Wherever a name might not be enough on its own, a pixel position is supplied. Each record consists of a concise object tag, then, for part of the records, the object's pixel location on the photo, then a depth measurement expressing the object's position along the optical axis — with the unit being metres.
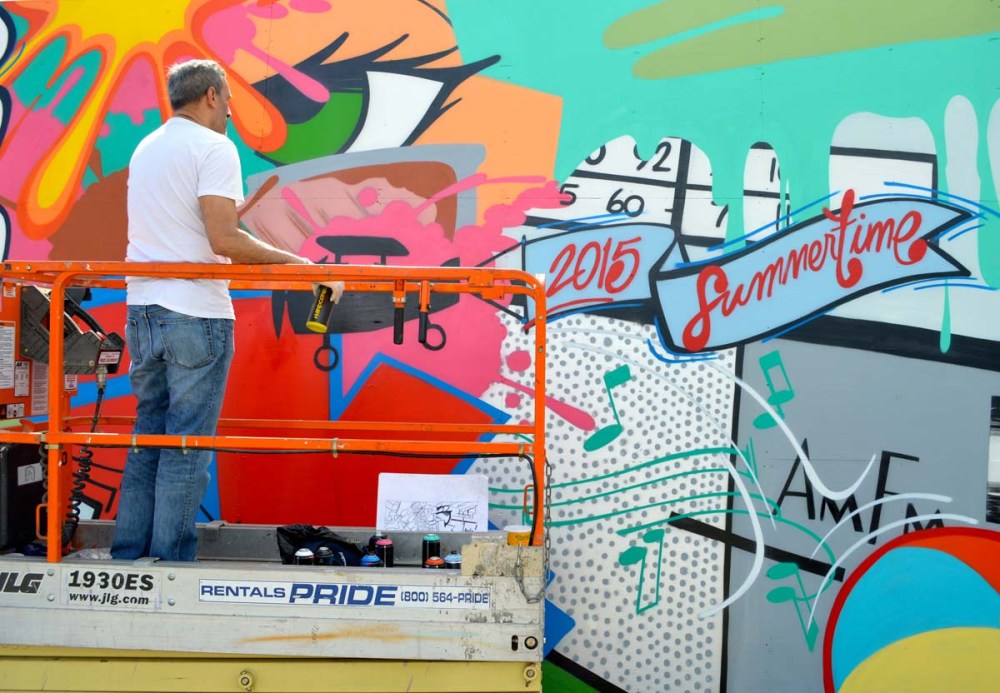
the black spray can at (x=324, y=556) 3.14
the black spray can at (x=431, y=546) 3.26
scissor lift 2.76
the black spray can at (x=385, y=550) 3.24
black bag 3.25
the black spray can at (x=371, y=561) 3.18
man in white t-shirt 2.99
